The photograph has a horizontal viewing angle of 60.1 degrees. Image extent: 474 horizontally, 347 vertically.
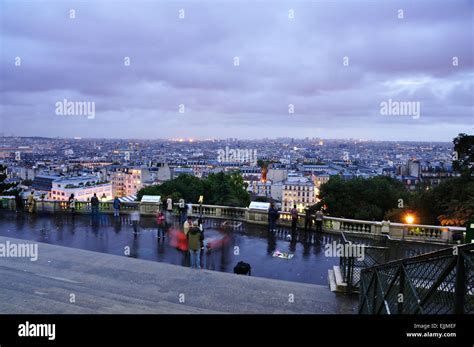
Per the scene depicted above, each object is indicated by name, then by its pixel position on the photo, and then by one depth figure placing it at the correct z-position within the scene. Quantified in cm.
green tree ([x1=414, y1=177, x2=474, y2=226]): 2203
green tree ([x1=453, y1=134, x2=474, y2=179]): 3069
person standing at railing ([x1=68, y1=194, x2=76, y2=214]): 1916
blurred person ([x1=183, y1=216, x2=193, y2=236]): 1280
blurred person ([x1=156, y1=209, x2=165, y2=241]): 1502
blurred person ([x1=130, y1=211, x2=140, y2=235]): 1566
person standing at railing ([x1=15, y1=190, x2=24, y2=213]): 2029
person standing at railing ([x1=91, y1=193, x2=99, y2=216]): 1800
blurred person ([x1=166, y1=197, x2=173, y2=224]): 1834
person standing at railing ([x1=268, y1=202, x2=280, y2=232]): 1630
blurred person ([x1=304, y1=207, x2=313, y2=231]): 1653
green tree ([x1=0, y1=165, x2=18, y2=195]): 3580
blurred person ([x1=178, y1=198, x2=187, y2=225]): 1695
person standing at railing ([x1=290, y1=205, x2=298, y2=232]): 1614
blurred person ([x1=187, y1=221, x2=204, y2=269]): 1127
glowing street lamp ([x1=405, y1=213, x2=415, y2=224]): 1639
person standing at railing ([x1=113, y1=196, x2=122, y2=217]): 1856
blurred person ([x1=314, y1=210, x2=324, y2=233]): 1609
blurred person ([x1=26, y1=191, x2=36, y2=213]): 1965
